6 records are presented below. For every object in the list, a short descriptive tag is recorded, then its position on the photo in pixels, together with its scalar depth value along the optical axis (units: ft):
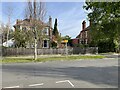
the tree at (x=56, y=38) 74.36
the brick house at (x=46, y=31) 64.45
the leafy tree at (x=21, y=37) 56.15
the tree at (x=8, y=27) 65.51
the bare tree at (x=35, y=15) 41.30
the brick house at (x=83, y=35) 98.28
